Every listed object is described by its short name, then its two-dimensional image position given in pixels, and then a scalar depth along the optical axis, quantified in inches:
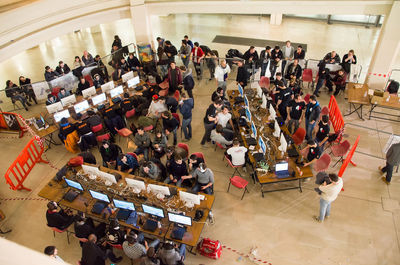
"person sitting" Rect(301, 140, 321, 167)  284.9
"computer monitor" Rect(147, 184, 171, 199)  258.7
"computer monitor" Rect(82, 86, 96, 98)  401.2
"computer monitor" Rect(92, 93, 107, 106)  394.6
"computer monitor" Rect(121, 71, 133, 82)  432.0
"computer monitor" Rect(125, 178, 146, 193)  264.8
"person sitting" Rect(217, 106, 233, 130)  336.5
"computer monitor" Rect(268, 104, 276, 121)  334.4
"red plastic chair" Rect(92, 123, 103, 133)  353.4
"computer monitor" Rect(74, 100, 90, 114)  381.7
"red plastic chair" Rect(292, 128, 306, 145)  319.9
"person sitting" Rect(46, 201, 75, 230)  249.1
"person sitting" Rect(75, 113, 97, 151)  346.0
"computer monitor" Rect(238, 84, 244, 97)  386.9
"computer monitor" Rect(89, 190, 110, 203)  259.0
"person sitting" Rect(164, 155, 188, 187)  276.8
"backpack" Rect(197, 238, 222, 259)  246.5
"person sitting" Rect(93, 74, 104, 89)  435.8
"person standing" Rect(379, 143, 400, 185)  280.7
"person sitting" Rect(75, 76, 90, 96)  422.2
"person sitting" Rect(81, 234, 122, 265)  219.8
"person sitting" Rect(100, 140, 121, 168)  308.7
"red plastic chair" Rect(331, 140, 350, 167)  312.3
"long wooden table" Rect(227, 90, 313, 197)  279.7
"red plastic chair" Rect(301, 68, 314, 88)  442.6
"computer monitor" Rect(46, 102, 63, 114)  371.6
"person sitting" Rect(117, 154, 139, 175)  293.0
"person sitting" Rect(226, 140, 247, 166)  288.9
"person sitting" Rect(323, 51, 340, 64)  433.7
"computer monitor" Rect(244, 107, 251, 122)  338.6
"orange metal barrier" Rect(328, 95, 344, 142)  345.2
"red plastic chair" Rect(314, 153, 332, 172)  296.0
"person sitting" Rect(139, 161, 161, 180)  278.4
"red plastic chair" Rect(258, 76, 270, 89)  422.3
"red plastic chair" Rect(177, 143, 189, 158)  313.4
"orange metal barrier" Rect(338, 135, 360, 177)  289.4
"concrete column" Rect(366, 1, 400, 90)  388.3
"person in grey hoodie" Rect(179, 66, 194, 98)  408.2
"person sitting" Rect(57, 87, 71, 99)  405.9
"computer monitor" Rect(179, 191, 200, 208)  247.4
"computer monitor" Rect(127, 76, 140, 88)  427.2
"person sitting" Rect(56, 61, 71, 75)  466.9
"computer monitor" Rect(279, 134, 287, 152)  285.3
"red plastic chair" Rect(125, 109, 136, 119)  378.7
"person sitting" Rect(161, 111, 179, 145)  337.1
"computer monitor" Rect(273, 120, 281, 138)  311.2
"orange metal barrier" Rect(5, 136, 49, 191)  318.5
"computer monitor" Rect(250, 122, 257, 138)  315.9
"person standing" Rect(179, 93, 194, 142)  352.2
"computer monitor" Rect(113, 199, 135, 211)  249.9
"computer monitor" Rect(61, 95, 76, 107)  385.5
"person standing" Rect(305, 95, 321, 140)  335.9
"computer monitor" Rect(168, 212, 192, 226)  231.9
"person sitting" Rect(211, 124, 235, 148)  315.7
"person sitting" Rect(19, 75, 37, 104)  445.0
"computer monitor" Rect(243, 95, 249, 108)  361.7
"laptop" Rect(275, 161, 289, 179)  277.1
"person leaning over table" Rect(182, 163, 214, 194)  267.7
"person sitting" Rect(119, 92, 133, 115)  377.7
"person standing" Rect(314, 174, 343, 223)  242.5
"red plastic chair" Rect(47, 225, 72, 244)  257.0
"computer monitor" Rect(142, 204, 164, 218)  241.6
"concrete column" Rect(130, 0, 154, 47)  491.2
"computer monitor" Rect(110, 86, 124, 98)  408.8
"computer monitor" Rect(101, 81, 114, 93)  410.3
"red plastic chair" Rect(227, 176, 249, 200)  283.9
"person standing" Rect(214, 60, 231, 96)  406.0
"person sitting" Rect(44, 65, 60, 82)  454.9
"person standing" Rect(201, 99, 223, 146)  336.3
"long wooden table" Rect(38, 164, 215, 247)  238.3
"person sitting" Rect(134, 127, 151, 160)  317.1
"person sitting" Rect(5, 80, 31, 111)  439.2
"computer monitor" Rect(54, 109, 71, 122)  366.0
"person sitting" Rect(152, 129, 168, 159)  306.2
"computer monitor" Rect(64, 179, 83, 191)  269.1
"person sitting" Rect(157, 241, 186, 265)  209.3
